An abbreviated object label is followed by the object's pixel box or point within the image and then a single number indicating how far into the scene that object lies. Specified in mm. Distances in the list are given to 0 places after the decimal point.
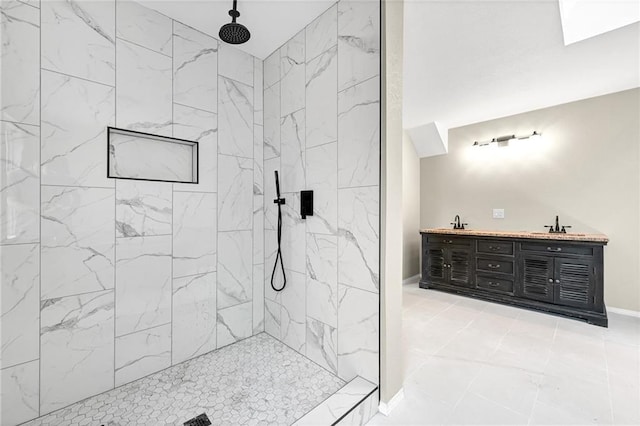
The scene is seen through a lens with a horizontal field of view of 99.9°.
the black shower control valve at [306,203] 1979
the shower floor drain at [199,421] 1384
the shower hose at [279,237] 2207
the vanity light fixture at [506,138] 3730
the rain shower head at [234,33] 1591
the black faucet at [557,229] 3477
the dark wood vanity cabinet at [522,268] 2934
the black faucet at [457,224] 4387
